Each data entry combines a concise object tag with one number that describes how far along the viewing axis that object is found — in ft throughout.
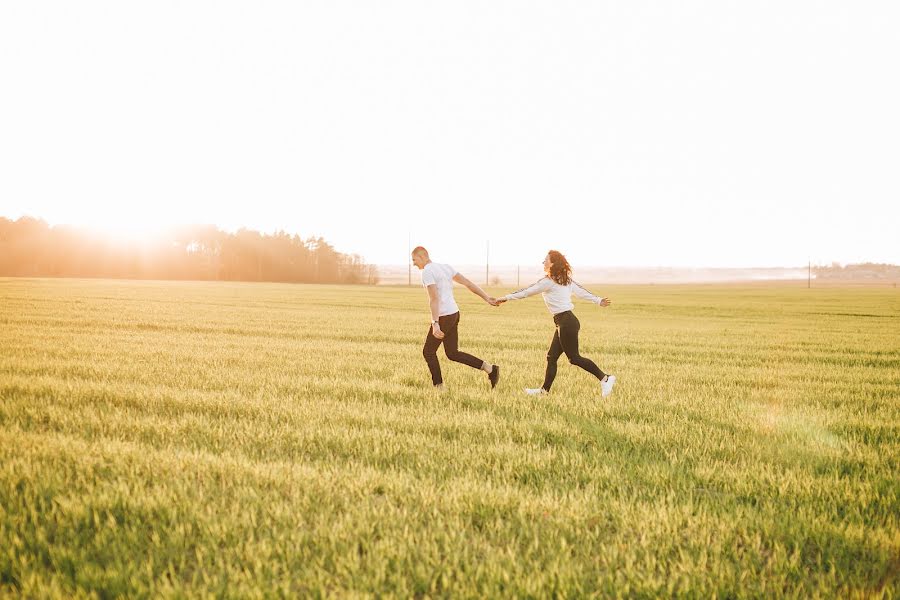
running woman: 26.86
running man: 26.91
